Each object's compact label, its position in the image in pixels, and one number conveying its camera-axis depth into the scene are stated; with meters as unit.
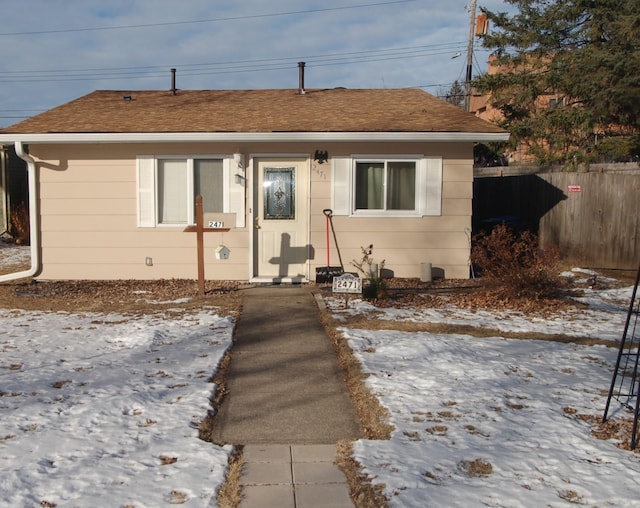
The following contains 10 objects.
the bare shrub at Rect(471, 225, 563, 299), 8.93
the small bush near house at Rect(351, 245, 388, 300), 9.07
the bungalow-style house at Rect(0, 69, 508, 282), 10.84
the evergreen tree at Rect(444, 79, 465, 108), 41.36
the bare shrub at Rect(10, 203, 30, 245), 17.67
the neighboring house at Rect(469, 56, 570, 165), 18.75
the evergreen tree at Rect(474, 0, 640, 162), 15.28
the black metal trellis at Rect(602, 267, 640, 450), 4.24
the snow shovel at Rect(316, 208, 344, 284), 10.61
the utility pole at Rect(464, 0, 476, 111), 24.26
